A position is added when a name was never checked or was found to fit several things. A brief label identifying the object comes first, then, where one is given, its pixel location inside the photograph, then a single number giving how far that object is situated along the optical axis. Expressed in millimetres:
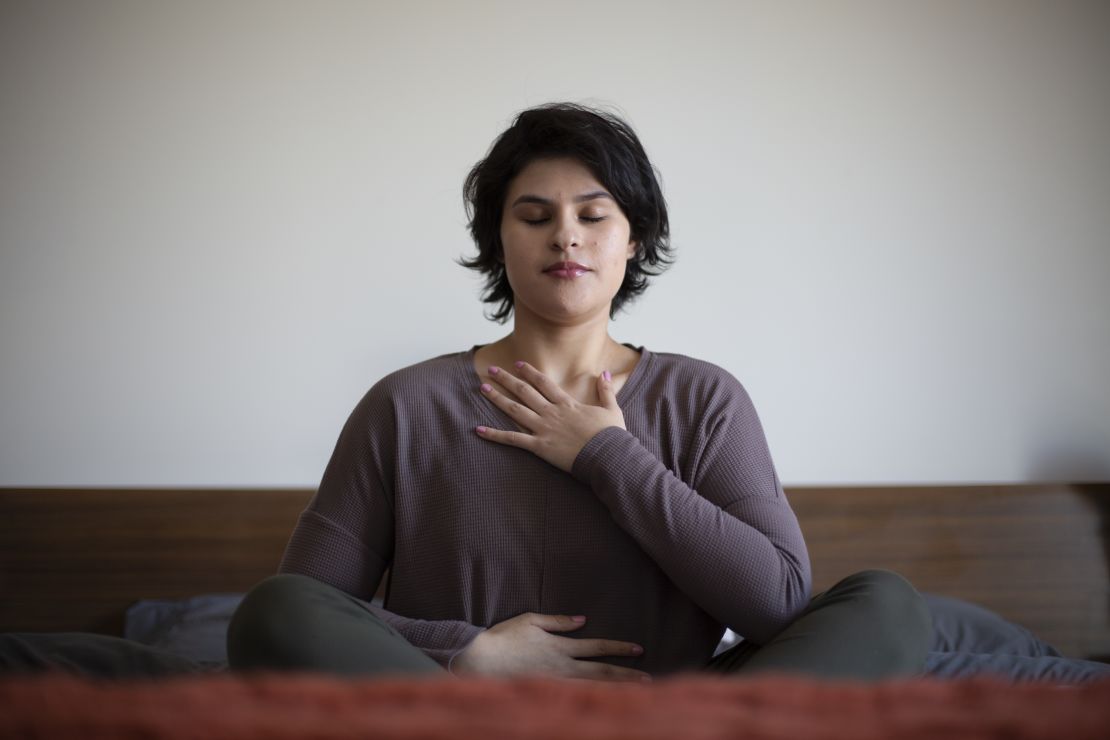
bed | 2076
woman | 1053
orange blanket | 492
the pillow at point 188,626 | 1767
